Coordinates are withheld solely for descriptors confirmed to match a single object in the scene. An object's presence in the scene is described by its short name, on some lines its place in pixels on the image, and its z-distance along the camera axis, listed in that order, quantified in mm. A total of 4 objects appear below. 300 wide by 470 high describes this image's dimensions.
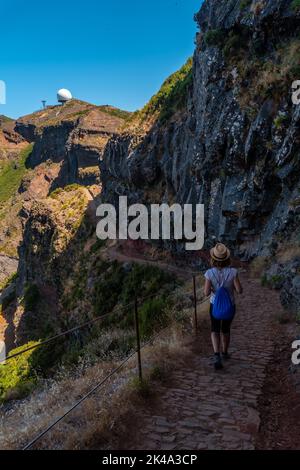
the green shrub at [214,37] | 24828
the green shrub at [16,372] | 28812
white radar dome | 126438
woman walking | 6826
